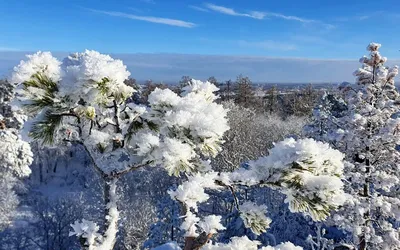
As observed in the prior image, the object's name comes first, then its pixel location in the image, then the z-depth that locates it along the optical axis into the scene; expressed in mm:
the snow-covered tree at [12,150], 16766
